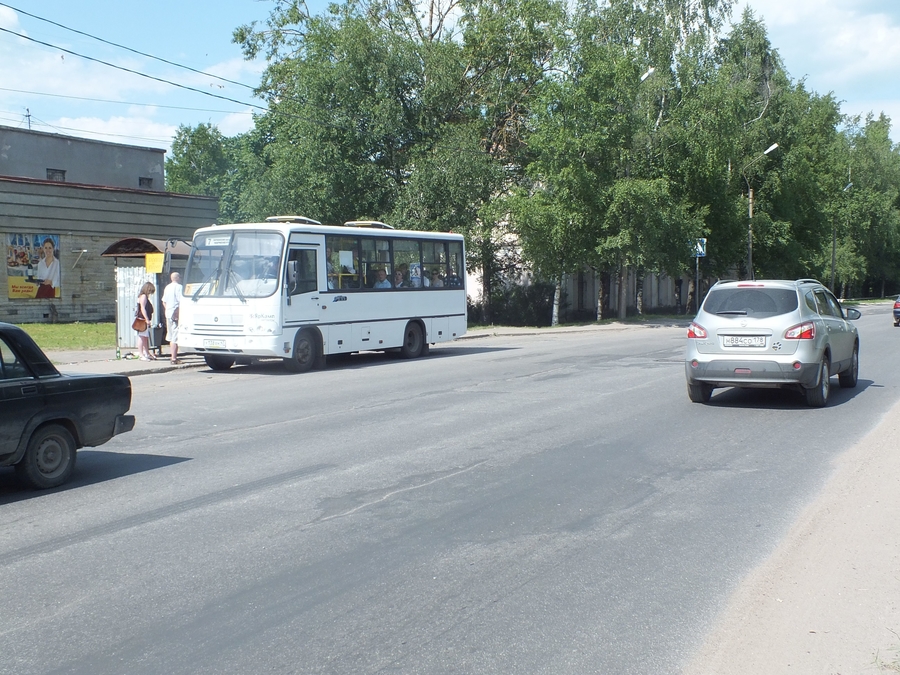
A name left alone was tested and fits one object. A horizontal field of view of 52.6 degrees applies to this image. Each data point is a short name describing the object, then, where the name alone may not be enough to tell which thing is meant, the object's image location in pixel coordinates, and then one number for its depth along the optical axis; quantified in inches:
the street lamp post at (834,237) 2389.5
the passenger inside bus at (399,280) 821.9
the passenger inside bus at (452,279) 894.5
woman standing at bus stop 749.9
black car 290.4
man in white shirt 754.8
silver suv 465.7
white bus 689.0
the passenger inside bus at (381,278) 795.4
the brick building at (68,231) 1201.4
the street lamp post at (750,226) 1726.1
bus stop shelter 816.9
